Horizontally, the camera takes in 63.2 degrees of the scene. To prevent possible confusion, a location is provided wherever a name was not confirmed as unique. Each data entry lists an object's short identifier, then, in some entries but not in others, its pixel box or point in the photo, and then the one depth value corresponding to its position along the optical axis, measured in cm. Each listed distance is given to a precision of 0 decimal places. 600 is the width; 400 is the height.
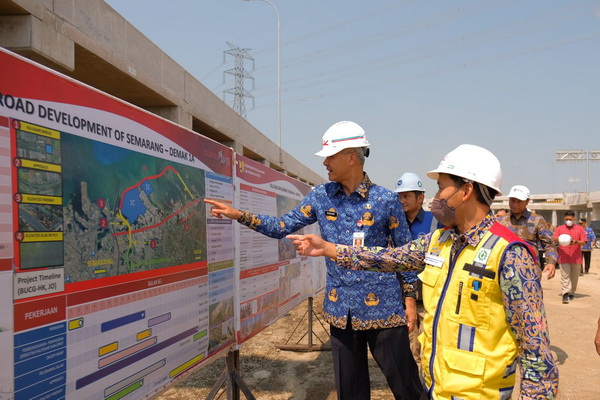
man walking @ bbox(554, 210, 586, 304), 1117
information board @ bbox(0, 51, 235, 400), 178
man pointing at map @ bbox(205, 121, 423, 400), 321
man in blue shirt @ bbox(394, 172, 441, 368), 543
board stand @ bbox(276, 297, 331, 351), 665
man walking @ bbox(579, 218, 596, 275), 1842
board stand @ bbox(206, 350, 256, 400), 371
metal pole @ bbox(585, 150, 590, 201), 6074
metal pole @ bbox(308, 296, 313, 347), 668
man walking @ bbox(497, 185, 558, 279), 591
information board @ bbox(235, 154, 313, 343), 404
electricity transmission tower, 4553
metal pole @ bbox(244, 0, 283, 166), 2998
